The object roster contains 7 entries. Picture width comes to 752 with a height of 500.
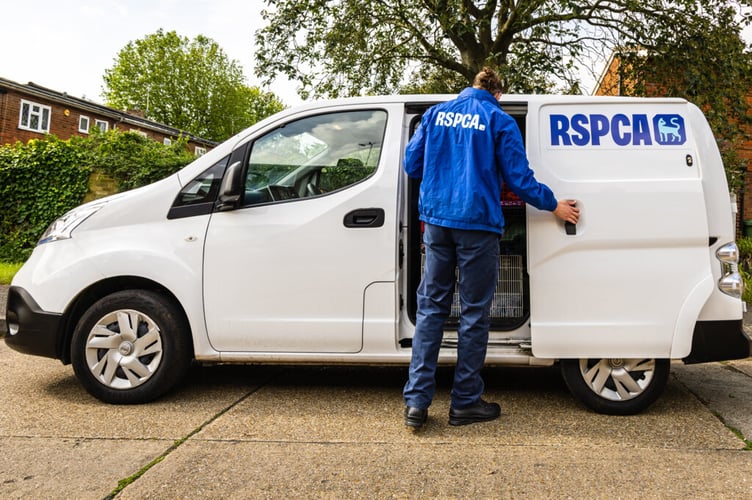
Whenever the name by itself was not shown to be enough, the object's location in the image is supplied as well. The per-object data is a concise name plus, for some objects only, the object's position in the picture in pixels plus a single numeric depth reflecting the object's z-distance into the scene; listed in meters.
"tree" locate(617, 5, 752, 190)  10.77
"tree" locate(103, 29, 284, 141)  42.03
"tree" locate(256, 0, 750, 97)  11.74
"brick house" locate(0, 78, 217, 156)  24.84
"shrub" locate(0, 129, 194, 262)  11.01
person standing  3.18
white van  3.41
